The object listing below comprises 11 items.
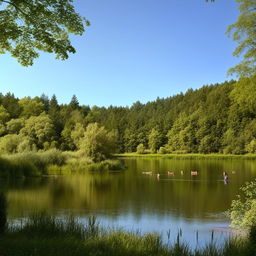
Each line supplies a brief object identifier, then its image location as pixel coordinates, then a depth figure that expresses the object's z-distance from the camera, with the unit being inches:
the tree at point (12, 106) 2581.2
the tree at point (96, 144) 1723.7
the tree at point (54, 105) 3079.5
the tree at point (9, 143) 1647.4
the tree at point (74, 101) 3905.0
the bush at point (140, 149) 4409.5
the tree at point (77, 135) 1929.1
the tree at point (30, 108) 2654.8
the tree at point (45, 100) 3717.5
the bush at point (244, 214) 456.5
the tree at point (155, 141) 4461.1
